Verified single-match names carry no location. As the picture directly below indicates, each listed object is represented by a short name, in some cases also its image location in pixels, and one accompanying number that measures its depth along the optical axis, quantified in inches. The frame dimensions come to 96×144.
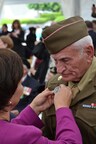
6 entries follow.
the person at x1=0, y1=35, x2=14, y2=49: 182.4
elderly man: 62.6
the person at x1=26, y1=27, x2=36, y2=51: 375.6
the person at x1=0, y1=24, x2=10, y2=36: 373.7
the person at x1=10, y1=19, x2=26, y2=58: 271.4
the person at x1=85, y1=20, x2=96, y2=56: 100.0
